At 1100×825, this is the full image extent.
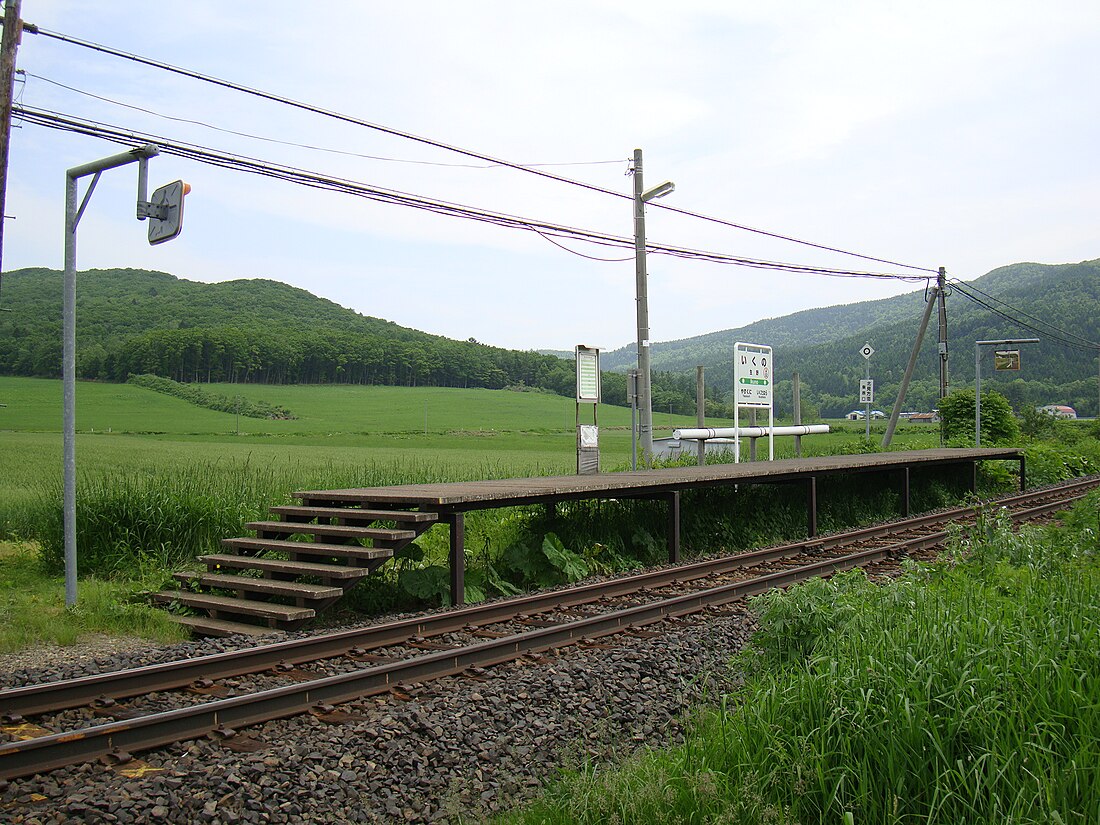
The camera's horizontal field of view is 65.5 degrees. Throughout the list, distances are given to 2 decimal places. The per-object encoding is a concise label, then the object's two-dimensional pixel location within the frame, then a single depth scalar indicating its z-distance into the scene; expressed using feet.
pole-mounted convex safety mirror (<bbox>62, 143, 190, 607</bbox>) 27.12
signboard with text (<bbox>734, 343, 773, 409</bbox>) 62.75
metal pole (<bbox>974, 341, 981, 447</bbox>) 85.66
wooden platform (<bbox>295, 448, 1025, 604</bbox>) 28.43
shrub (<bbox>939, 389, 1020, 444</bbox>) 97.19
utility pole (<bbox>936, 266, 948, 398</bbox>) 103.09
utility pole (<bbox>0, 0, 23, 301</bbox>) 28.48
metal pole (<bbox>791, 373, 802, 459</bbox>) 72.26
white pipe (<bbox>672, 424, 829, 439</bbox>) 65.51
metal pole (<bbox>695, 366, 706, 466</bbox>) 67.52
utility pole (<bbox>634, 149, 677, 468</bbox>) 56.18
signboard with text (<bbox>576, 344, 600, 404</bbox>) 53.36
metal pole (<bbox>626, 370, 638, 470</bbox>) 54.54
